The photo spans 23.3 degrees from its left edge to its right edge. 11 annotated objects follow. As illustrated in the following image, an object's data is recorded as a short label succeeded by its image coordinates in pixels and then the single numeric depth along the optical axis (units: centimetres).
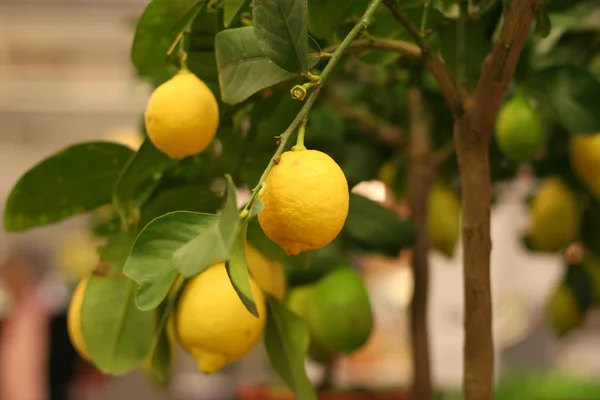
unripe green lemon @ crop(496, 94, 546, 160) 130
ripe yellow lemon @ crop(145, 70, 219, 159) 105
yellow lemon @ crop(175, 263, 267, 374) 105
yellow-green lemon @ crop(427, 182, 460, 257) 151
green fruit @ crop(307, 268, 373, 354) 128
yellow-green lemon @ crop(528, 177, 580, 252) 144
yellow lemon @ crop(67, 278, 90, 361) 115
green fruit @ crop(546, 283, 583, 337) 149
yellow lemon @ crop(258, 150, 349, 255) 97
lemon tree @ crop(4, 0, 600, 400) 98
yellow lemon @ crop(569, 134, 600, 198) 132
